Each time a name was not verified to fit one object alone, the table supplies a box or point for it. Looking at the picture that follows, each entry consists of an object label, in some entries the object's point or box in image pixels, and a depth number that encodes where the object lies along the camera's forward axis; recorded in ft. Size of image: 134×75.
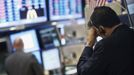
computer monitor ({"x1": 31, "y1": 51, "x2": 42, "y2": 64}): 21.22
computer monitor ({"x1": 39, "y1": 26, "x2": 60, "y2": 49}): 21.79
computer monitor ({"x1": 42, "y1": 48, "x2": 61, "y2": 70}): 21.83
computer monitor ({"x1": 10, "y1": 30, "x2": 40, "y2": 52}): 20.79
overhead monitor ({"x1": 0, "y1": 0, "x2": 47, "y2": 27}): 17.97
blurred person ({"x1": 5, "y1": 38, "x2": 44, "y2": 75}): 20.30
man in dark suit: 9.61
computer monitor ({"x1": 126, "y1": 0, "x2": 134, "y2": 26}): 11.64
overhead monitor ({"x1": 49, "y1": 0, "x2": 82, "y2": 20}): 20.39
